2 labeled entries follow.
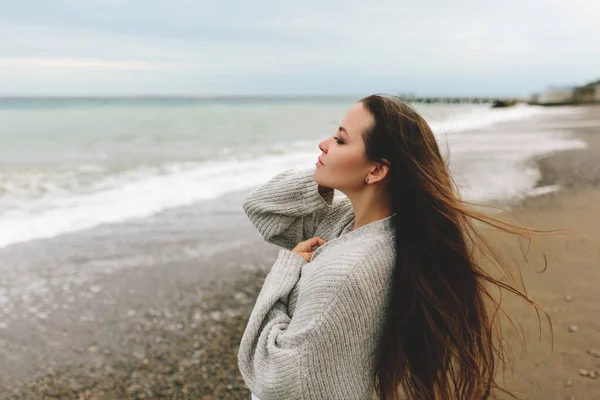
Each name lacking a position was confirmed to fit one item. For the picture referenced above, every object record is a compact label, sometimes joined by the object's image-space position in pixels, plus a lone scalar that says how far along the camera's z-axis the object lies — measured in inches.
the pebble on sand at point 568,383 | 155.7
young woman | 77.7
